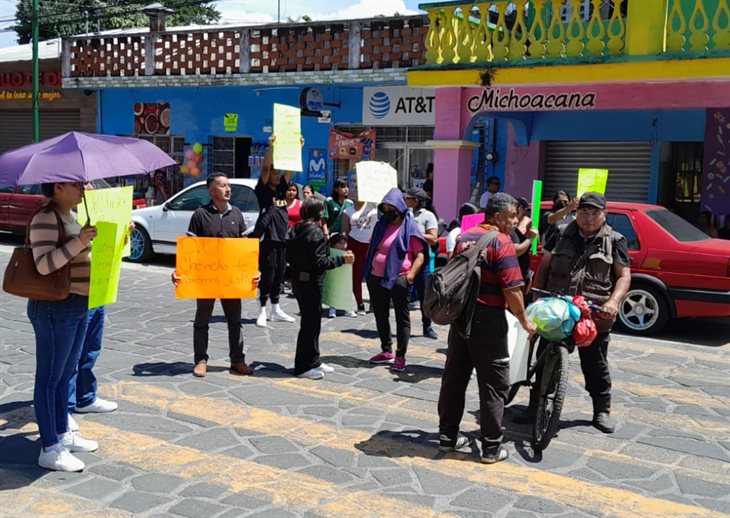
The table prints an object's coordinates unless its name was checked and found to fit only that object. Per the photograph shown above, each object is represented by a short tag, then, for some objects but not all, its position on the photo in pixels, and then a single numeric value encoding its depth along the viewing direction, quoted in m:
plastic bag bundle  5.55
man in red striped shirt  5.28
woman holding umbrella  4.79
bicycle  5.57
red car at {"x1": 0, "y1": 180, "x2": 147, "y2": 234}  17.67
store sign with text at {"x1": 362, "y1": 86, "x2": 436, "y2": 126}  17.23
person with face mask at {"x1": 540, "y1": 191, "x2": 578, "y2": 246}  8.53
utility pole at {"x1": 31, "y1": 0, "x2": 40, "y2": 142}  21.31
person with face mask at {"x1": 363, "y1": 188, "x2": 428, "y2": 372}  7.64
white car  14.43
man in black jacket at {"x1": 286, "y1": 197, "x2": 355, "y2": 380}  7.26
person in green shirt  11.74
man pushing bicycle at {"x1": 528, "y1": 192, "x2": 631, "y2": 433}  6.02
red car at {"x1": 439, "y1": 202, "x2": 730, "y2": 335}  9.44
